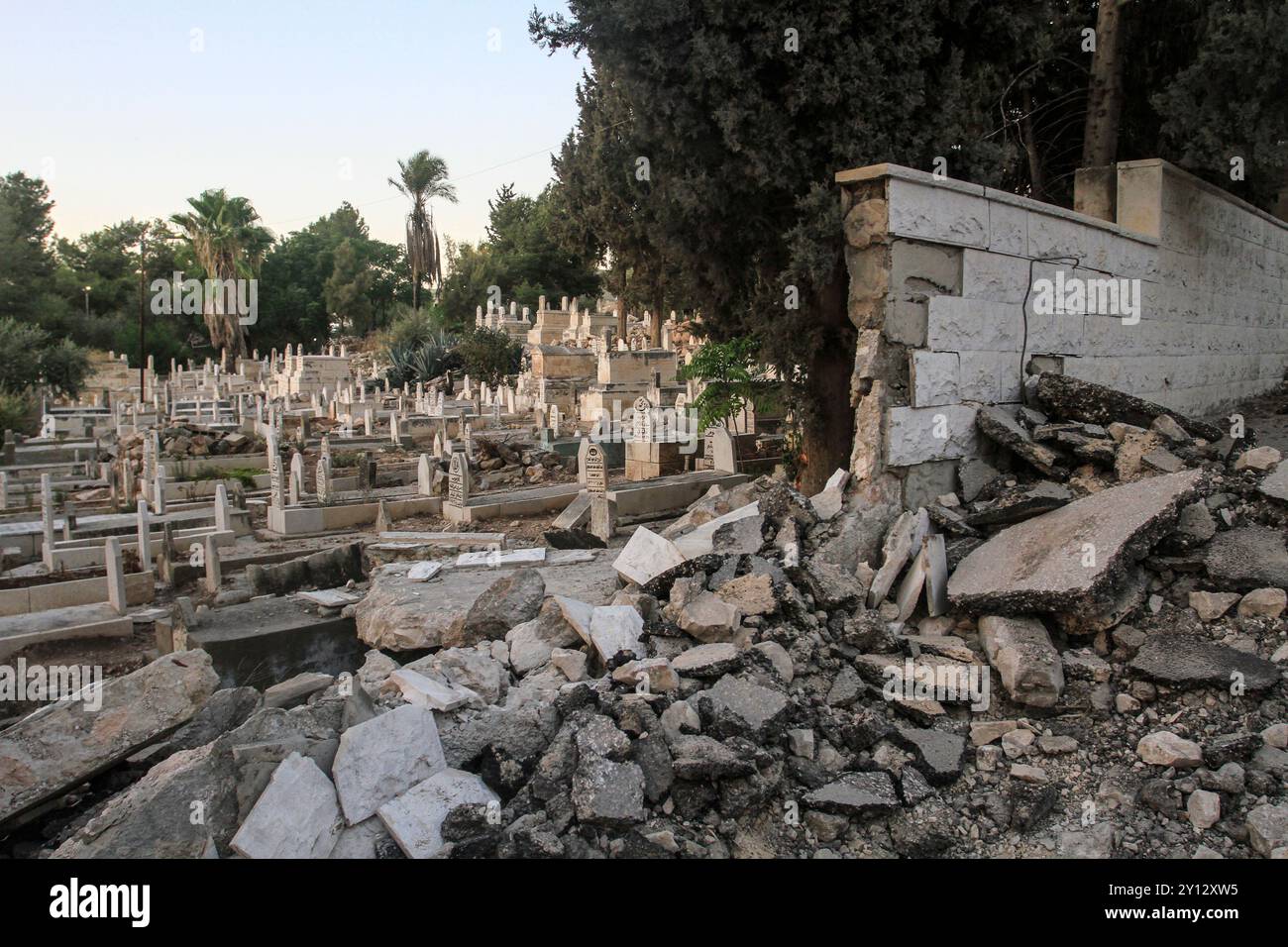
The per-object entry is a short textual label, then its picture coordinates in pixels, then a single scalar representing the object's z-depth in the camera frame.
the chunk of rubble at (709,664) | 4.23
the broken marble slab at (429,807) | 3.30
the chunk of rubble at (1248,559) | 4.42
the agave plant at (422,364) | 35.09
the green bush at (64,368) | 31.17
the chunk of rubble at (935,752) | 3.83
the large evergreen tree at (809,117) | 7.28
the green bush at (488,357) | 32.94
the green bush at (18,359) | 29.34
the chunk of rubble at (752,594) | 4.76
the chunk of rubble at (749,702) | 3.88
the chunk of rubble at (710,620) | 4.60
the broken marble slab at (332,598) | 7.21
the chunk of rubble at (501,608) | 5.45
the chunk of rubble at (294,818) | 3.20
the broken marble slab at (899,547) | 5.21
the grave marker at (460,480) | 13.10
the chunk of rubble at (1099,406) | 6.23
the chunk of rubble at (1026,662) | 4.16
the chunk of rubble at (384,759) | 3.42
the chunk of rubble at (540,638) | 4.86
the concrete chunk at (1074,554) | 4.36
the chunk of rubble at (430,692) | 4.08
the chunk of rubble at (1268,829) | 3.18
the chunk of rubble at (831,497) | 6.00
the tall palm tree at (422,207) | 47.69
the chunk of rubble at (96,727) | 3.61
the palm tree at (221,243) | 45.00
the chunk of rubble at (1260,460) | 5.33
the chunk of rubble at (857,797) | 3.61
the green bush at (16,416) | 24.44
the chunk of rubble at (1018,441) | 5.90
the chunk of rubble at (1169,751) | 3.64
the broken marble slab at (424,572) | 7.21
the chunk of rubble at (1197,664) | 3.91
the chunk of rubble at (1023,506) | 5.39
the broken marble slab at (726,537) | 5.58
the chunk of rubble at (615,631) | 4.61
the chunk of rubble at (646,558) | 5.48
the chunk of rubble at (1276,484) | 4.93
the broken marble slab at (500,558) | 7.75
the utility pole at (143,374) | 34.09
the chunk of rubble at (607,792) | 3.35
